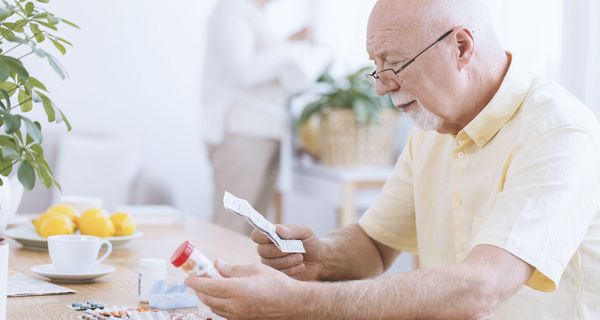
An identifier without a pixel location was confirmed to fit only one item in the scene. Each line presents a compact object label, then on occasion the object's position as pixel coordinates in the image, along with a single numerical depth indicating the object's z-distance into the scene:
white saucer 2.07
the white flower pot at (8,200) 2.34
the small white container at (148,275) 1.96
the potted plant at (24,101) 1.64
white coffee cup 2.08
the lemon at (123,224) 2.47
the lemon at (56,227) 2.42
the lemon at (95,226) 2.44
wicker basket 4.31
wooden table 1.90
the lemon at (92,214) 2.46
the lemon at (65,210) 2.52
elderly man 1.71
